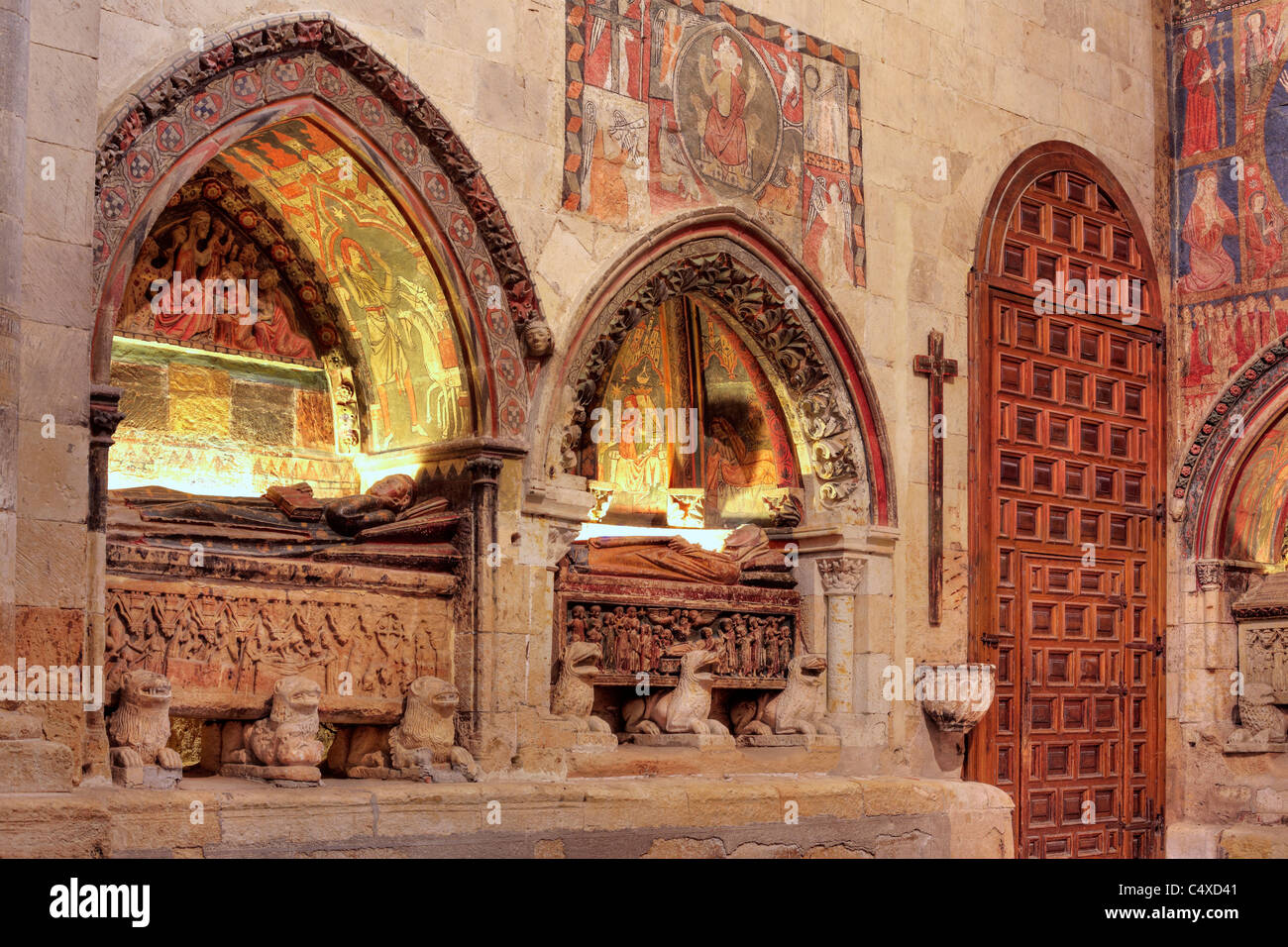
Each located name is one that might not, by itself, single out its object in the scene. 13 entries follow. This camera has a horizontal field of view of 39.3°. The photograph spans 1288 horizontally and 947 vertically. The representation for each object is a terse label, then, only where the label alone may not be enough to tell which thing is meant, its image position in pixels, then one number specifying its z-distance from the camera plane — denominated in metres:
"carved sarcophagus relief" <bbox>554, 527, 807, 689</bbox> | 10.37
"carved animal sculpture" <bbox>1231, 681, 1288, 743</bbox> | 13.02
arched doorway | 12.20
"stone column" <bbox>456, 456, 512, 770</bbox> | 9.30
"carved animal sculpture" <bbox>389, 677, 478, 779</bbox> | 9.04
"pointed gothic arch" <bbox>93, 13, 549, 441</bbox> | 8.03
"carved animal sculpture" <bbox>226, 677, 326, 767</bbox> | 8.34
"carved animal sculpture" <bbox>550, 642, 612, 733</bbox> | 9.83
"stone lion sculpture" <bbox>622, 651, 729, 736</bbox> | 10.57
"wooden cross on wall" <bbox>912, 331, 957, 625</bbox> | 11.77
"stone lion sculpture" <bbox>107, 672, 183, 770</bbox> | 7.93
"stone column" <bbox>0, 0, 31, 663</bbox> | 6.69
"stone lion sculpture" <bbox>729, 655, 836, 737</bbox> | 11.11
